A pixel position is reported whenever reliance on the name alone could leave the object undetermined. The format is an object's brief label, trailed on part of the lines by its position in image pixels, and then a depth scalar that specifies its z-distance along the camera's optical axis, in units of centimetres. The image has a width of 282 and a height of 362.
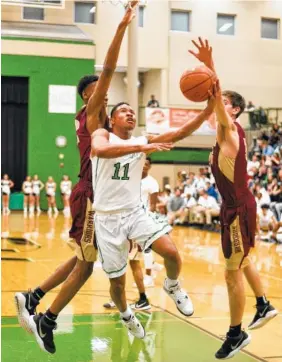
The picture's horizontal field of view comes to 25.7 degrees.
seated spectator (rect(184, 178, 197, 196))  1847
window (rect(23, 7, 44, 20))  2469
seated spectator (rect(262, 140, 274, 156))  1977
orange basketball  455
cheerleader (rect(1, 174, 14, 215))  2200
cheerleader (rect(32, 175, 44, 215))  2281
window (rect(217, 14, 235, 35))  2641
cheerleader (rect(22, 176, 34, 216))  2252
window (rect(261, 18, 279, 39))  2689
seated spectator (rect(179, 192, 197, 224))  1762
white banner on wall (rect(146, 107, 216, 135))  2234
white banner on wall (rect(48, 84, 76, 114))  2447
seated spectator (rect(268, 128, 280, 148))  2060
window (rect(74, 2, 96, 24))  2512
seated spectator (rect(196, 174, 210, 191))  1837
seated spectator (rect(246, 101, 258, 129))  2426
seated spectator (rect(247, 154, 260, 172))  1849
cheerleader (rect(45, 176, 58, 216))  2296
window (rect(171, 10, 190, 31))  2602
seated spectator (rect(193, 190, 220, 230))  1662
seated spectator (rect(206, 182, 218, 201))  1769
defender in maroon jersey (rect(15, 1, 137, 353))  457
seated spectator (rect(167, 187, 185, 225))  1762
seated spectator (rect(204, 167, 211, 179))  2046
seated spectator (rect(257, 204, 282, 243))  1352
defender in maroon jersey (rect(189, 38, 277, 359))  461
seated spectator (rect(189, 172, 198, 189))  1913
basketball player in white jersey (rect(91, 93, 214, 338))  447
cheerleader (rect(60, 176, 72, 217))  2311
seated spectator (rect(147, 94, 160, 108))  2402
